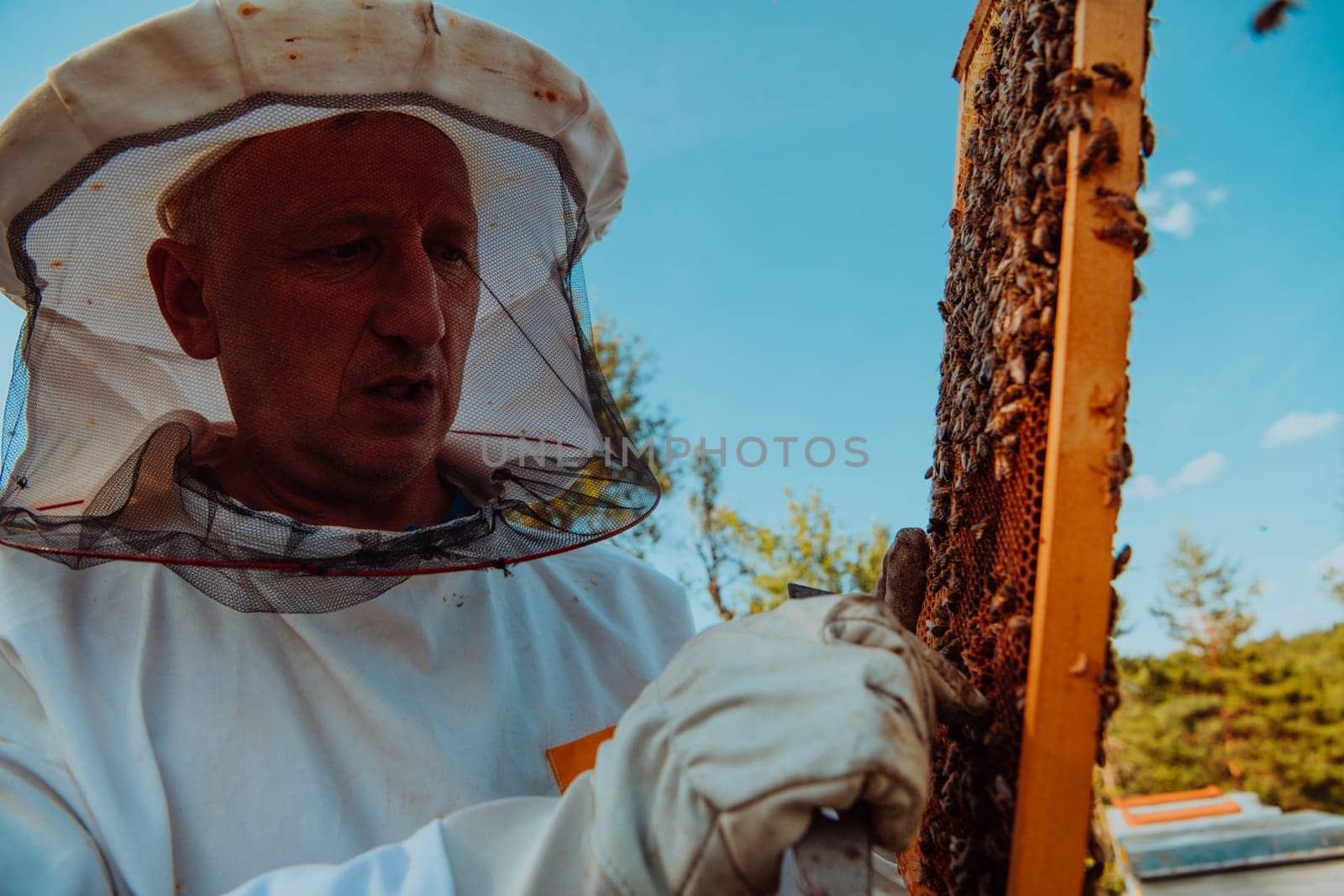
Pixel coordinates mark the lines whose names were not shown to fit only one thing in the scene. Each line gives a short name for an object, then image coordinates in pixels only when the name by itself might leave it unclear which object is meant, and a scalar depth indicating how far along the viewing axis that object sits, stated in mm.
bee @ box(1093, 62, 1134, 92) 545
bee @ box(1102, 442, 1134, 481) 528
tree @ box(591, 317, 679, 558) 13284
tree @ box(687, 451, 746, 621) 15453
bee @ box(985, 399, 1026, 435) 573
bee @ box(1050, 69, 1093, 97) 547
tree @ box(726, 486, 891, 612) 15476
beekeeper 672
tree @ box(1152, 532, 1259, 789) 25327
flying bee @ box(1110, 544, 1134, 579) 554
